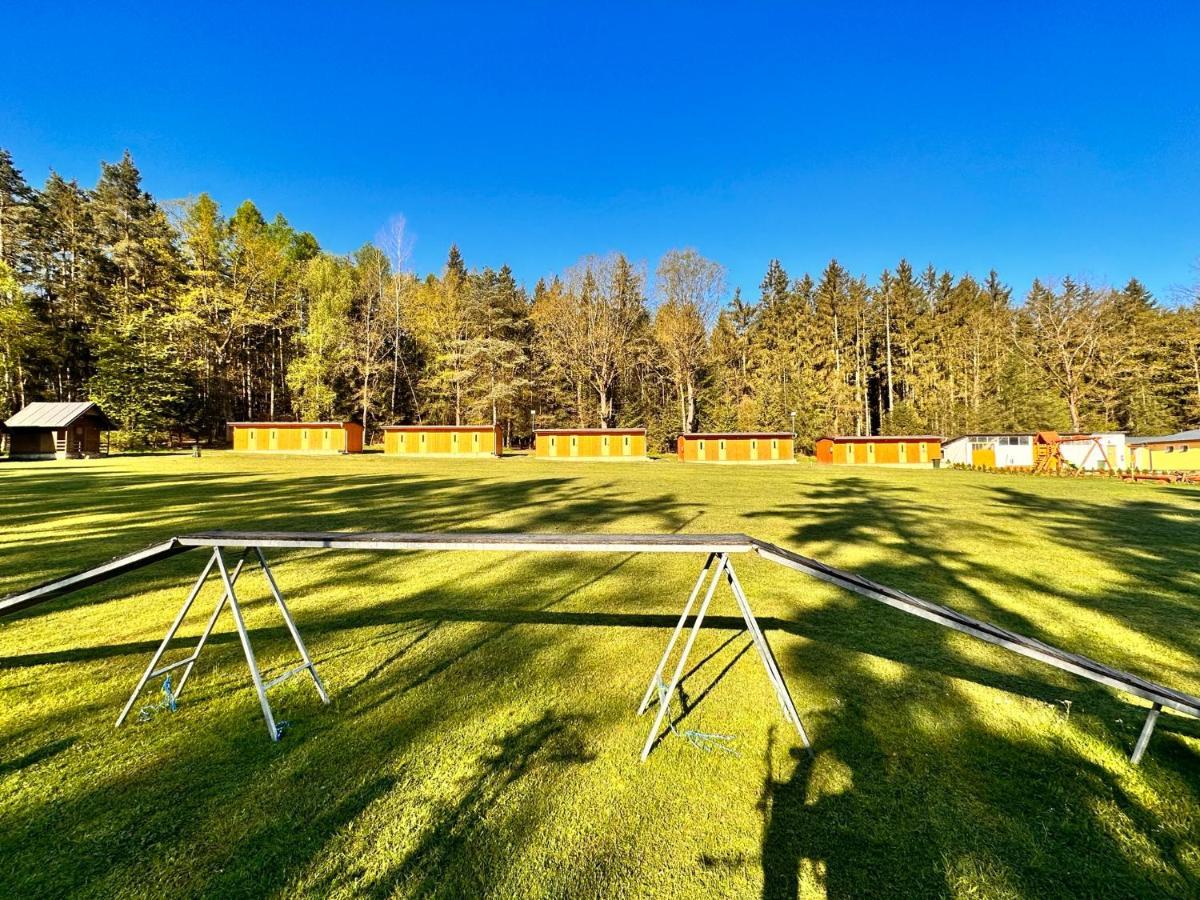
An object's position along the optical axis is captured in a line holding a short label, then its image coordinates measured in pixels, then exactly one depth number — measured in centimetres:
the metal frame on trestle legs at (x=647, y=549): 266
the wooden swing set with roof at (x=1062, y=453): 3044
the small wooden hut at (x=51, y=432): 2922
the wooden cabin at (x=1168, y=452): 3027
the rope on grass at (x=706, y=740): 313
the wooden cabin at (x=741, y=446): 3719
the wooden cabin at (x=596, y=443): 3719
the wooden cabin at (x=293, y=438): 3731
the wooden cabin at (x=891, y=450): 3625
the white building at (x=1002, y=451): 3562
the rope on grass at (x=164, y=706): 343
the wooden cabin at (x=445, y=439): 3797
